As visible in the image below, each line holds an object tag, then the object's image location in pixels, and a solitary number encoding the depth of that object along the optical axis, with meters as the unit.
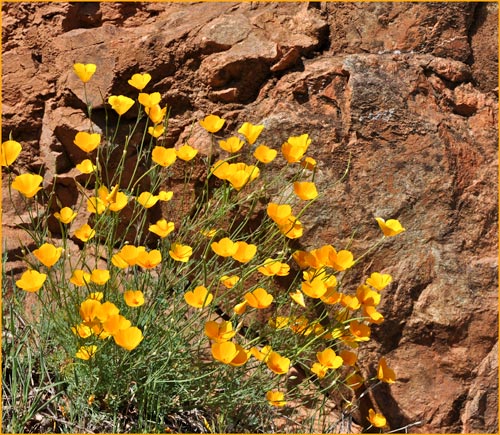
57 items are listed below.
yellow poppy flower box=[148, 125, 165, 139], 2.66
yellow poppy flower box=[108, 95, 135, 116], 2.70
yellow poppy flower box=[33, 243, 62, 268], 2.22
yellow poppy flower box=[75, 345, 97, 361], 2.28
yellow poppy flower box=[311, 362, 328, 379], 2.49
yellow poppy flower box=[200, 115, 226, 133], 2.66
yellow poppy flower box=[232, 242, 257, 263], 2.35
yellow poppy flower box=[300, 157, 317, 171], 2.63
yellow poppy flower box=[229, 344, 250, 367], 2.23
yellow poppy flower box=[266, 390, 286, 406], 2.39
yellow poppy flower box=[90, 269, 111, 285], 2.29
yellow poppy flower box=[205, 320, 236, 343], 2.24
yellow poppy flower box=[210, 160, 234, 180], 2.48
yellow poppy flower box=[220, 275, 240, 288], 2.46
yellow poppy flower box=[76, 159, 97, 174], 2.63
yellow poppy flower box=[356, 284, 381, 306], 2.63
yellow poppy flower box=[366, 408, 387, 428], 2.73
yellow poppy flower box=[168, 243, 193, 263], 2.43
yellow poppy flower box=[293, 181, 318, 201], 2.52
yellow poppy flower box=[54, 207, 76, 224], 2.57
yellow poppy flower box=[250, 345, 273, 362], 2.47
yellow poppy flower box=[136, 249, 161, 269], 2.28
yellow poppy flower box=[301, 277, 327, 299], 2.45
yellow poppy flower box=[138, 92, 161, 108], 2.66
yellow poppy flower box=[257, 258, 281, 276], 2.46
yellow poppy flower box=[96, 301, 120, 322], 2.20
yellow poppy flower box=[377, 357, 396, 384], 2.72
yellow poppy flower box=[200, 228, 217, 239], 2.54
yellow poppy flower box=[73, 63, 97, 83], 2.63
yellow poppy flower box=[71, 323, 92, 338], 2.27
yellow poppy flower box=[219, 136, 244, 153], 2.61
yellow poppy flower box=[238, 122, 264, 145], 2.60
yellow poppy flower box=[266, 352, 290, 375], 2.39
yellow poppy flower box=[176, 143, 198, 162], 2.62
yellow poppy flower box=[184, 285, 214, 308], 2.27
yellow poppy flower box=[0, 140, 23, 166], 2.43
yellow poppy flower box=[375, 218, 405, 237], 2.53
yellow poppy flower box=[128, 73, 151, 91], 2.76
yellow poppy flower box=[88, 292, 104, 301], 2.39
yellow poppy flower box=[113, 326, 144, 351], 2.12
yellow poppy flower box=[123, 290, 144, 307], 2.28
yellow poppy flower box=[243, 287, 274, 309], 2.37
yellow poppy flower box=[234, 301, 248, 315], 2.37
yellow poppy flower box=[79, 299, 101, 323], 2.22
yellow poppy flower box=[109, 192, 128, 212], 2.48
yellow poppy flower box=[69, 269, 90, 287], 2.32
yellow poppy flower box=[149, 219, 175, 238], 2.47
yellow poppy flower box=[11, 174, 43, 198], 2.32
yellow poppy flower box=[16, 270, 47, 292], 2.17
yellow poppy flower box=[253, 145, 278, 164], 2.59
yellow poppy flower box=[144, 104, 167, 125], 2.65
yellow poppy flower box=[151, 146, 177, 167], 2.57
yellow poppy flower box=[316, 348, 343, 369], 2.54
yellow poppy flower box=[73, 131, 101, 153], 2.55
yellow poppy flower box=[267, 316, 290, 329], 2.59
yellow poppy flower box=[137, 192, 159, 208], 2.54
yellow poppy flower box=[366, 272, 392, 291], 2.66
